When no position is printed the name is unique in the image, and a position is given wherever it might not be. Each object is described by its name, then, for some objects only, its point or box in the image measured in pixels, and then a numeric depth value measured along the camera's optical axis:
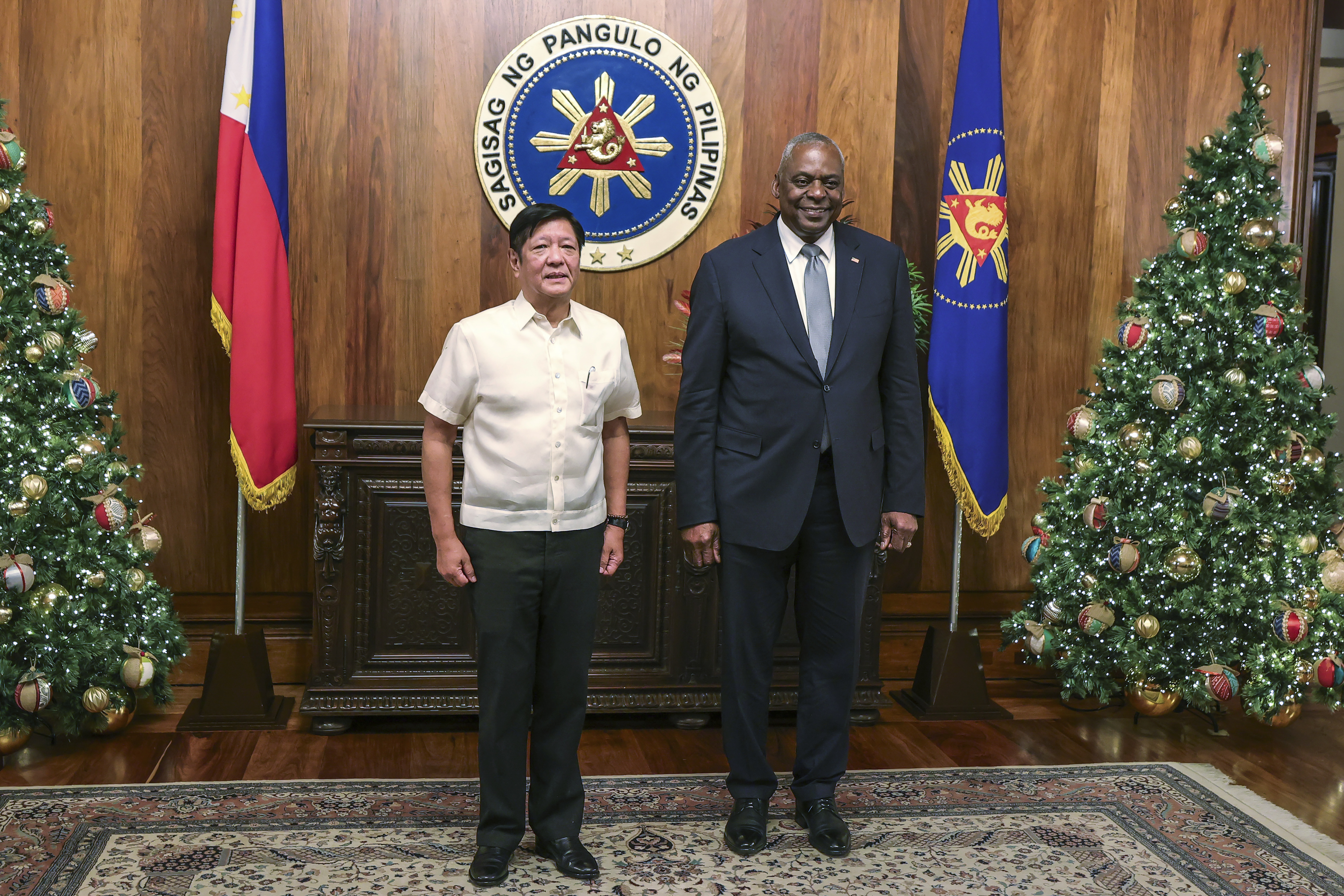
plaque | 3.93
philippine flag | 3.51
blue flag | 3.79
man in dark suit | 2.61
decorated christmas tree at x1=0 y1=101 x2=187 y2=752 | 3.17
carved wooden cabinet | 3.47
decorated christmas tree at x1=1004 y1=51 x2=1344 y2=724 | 3.61
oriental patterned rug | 2.53
